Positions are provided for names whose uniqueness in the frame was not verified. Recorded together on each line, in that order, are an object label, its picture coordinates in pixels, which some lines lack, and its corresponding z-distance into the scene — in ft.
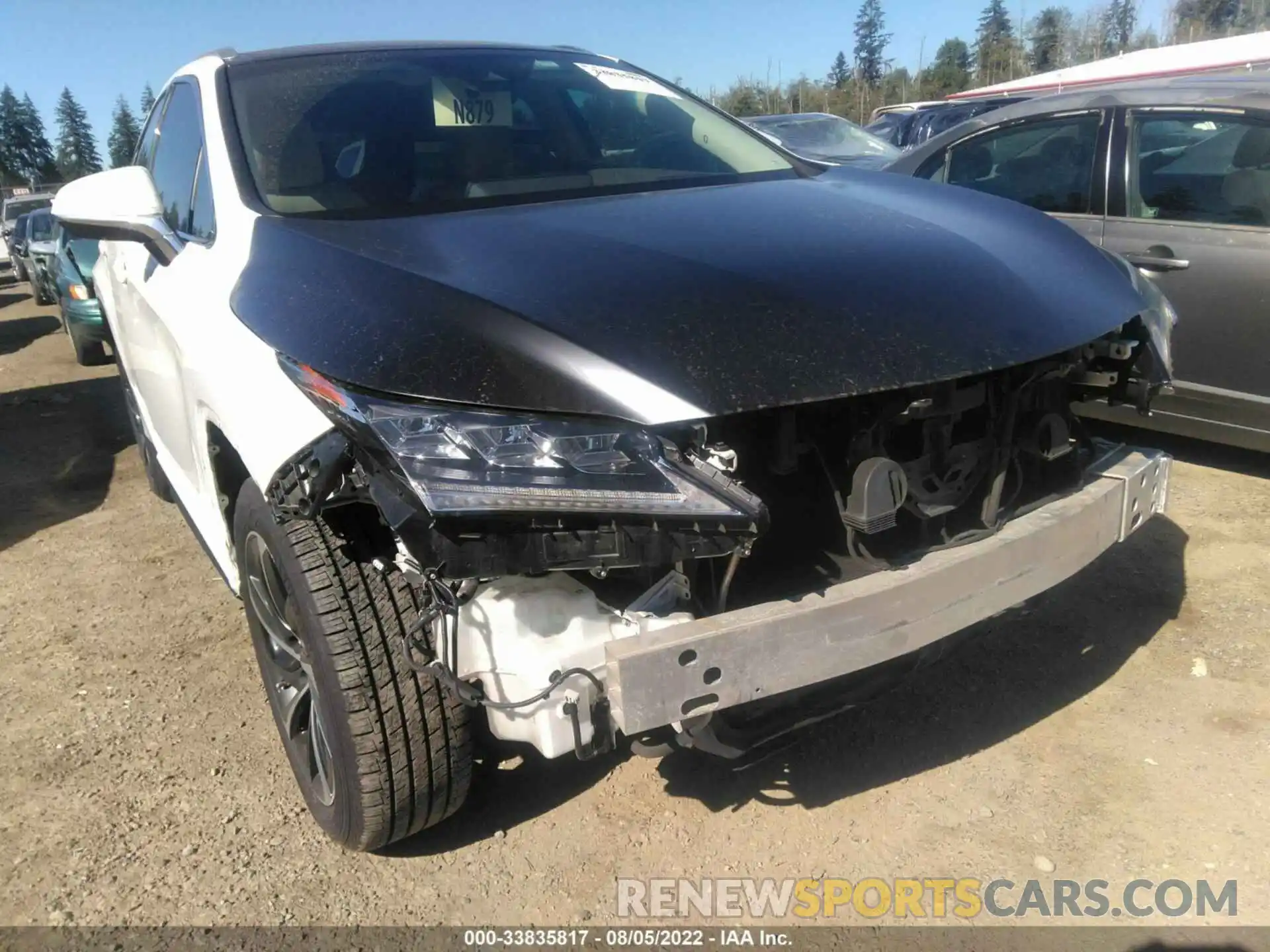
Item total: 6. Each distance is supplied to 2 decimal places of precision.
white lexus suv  5.60
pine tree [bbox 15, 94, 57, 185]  302.66
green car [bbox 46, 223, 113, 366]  28.86
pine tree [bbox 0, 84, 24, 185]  294.87
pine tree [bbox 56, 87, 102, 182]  332.39
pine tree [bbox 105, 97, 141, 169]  311.88
